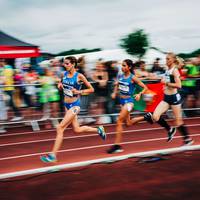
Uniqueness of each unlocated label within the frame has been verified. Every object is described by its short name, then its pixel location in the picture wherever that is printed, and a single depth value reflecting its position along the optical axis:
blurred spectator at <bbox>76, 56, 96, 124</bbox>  11.62
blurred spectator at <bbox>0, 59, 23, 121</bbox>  10.81
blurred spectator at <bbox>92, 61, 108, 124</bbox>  11.69
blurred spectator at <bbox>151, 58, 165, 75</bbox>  14.09
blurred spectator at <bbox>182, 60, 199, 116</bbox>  13.00
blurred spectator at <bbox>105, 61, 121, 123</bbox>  11.99
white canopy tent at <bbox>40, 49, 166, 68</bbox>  34.62
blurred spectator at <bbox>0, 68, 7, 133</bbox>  10.73
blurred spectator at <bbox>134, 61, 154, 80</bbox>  12.80
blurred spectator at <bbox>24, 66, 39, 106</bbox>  11.02
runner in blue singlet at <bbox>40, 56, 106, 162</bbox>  7.17
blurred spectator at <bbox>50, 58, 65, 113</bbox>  13.43
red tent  17.39
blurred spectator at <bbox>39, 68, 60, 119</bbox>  11.20
